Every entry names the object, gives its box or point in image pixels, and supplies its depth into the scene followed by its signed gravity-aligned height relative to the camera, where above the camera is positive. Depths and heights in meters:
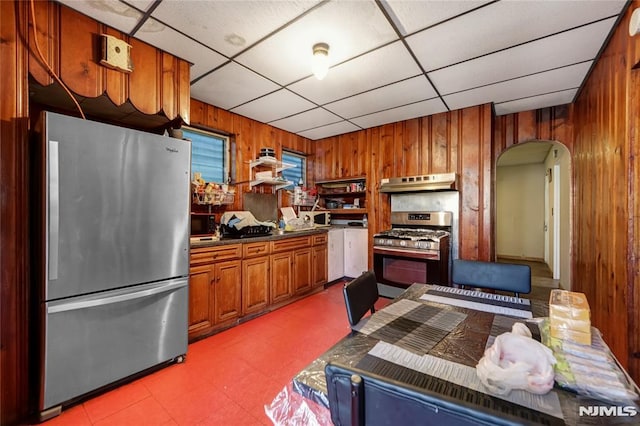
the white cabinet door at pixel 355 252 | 4.32 -0.65
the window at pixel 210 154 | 3.30 +0.75
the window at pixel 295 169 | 4.61 +0.79
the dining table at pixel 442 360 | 0.64 -0.47
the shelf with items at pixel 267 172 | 3.72 +0.59
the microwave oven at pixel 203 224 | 2.97 -0.14
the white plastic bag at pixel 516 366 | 0.68 -0.41
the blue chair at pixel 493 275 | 1.70 -0.42
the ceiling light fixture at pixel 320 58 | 2.10 +1.23
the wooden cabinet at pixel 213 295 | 2.43 -0.81
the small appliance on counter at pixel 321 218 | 4.55 -0.10
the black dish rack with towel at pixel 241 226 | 2.91 -0.16
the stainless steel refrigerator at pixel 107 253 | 1.56 -0.27
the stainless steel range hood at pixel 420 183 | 3.41 +0.39
